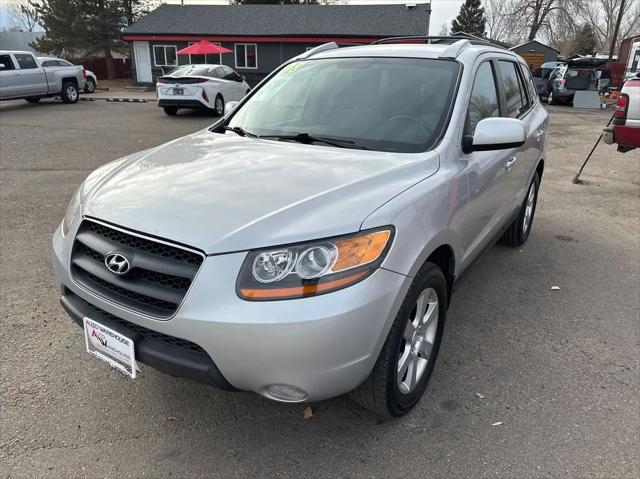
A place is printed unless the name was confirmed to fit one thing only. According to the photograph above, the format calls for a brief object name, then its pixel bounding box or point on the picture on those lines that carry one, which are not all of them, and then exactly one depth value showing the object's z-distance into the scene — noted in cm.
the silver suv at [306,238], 194
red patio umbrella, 2508
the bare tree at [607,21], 4706
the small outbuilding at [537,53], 3584
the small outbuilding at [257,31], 2962
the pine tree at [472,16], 5250
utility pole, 3591
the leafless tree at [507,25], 4477
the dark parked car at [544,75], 2412
